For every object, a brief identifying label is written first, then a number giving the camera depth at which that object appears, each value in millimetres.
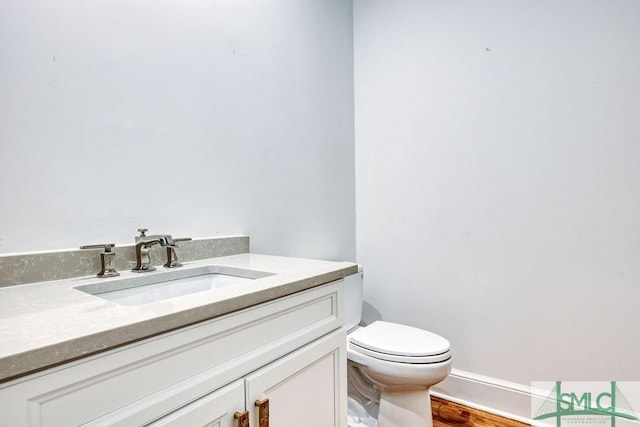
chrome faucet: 984
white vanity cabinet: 478
